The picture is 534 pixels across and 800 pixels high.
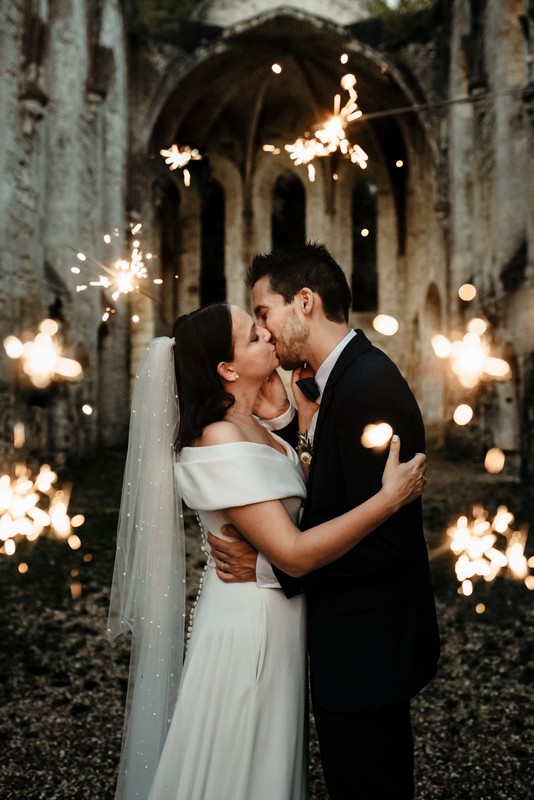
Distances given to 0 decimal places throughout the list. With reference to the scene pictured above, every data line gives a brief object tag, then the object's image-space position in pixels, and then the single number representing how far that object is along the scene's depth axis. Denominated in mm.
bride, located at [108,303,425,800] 1923
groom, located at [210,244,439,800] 1819
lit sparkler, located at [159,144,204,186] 3018
